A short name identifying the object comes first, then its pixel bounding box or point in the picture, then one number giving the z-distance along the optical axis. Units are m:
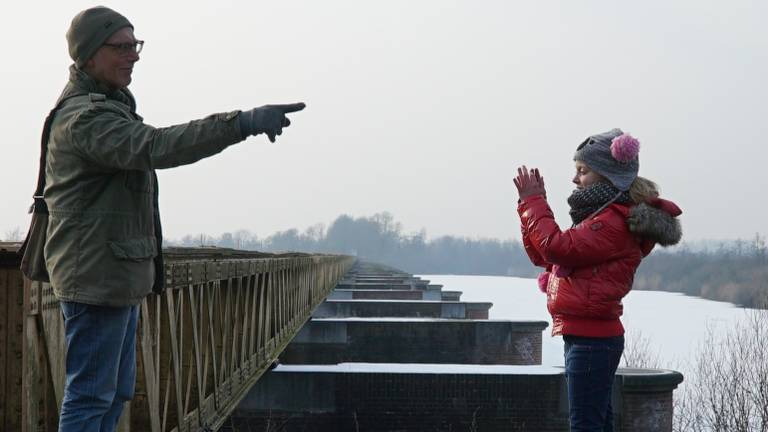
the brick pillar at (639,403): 10.17
